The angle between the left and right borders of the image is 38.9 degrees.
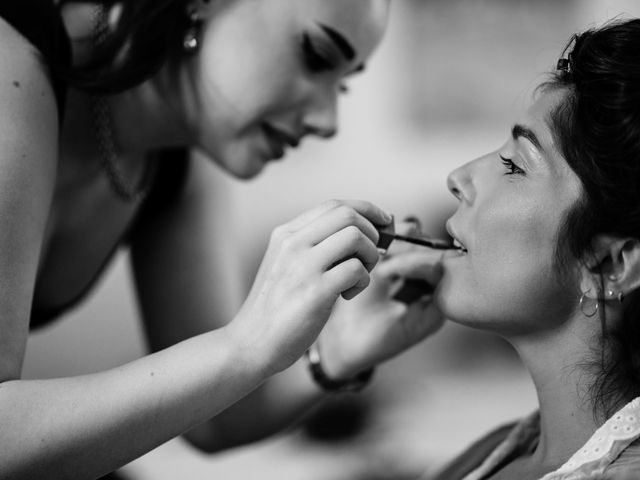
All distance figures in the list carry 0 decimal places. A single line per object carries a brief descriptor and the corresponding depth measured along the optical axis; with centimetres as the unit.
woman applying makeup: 91
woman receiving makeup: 101
